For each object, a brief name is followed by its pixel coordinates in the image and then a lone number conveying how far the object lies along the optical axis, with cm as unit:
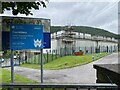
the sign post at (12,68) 476
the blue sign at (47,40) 545
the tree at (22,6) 474
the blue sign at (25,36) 455
